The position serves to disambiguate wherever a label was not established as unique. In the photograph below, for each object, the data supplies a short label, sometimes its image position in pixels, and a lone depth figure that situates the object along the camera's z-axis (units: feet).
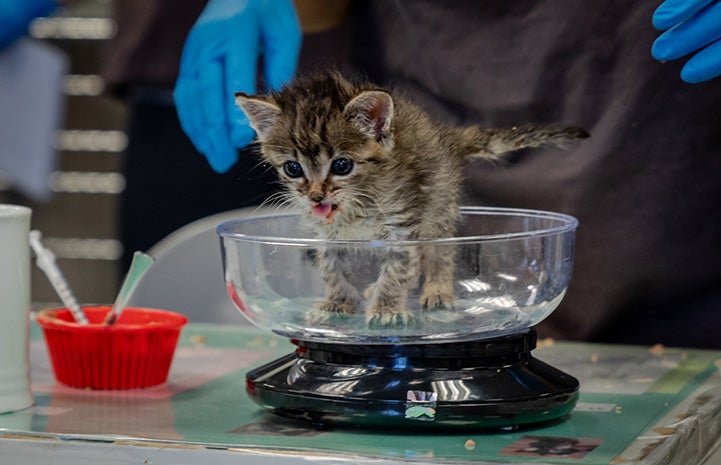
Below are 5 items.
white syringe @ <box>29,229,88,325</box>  5.47
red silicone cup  5.33
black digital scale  4.94
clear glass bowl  4.97
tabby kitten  5.15
